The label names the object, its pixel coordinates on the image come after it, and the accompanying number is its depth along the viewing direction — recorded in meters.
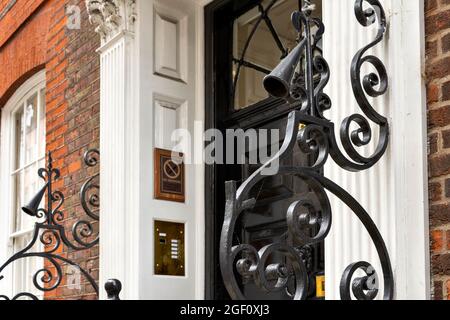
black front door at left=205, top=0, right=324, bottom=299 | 4.12
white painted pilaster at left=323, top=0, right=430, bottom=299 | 2.65
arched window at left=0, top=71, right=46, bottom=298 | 6.45
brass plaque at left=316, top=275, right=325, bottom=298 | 3.59
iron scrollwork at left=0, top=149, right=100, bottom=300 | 4.50
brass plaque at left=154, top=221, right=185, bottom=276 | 4.39
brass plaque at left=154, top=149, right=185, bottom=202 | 4.44
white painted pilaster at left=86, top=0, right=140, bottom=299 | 4.34
